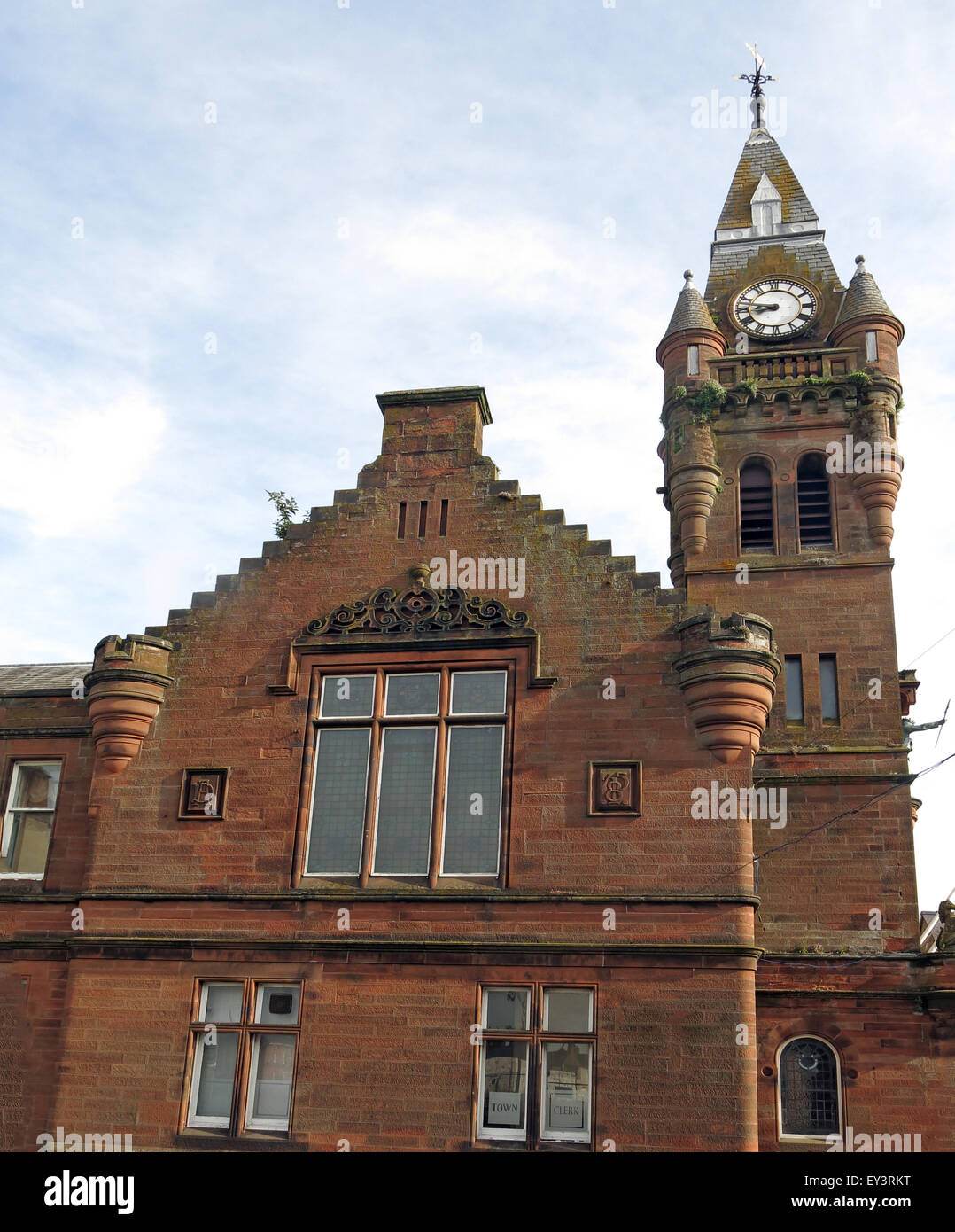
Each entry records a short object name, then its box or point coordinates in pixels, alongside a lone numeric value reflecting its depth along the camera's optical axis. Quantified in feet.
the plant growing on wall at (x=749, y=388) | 97.81
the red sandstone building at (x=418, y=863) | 53.26
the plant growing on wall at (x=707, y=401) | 97.66
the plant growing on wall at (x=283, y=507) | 86.74
